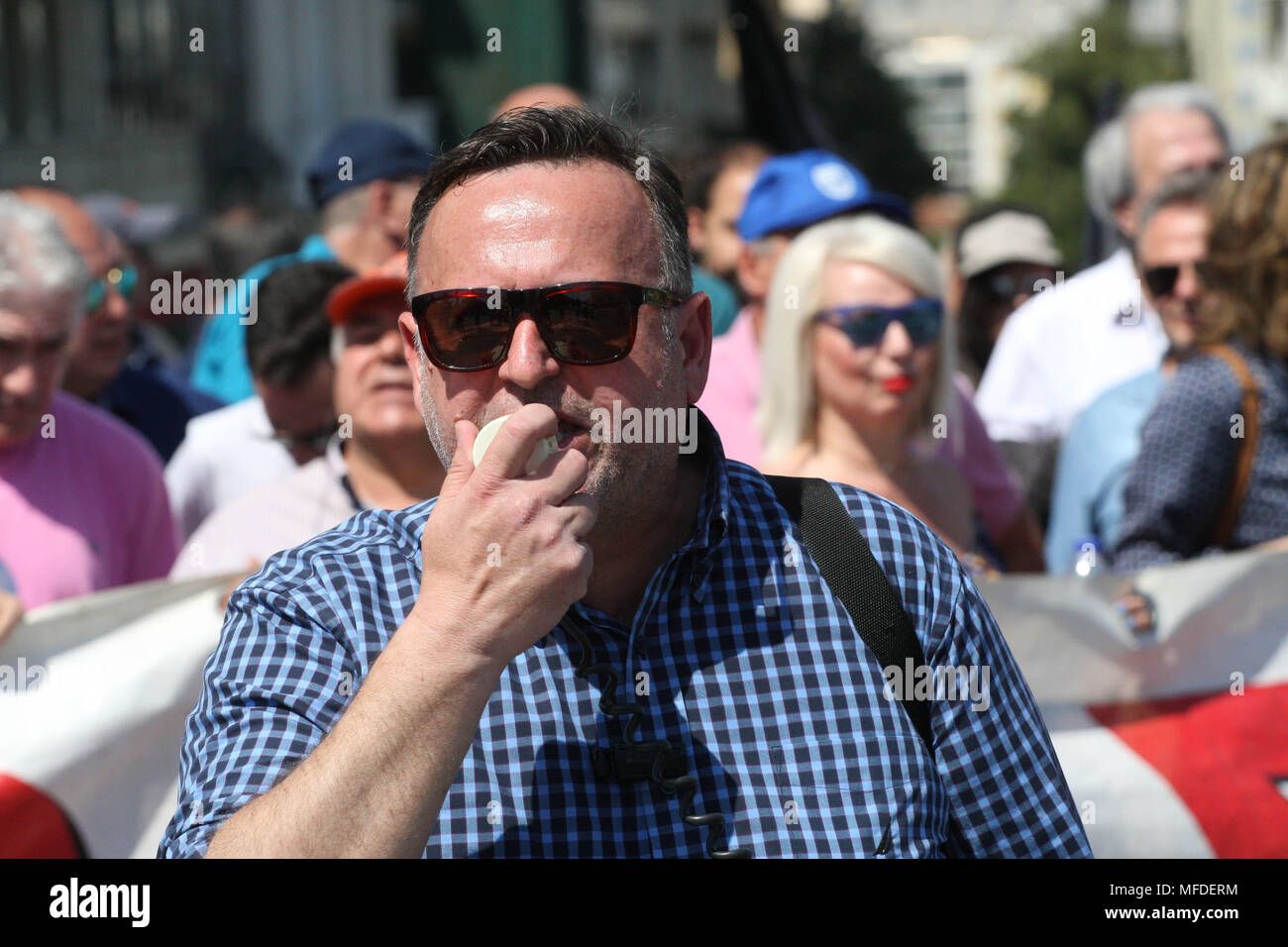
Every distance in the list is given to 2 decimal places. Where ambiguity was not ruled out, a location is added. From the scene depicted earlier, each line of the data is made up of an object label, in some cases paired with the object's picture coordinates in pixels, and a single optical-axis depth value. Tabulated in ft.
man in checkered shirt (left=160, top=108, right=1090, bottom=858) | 5.78
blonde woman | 12.85
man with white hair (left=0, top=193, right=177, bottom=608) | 12.37
